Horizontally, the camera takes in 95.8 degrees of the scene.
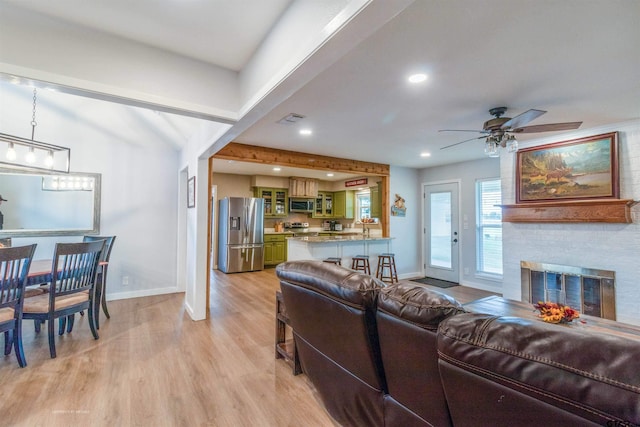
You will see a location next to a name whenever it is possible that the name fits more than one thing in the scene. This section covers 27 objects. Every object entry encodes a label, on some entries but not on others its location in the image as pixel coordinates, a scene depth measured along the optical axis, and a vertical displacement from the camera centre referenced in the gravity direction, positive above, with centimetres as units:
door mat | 555 -127
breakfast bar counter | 512 -55
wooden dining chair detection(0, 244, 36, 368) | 232 -60
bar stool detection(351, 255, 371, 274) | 534 -86
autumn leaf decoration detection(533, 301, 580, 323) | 211 -70
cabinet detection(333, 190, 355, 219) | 839 +42
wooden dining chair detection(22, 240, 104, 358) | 264 -71
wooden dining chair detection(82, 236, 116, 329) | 328 -72
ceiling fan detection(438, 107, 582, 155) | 262 +87
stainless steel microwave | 807 +37
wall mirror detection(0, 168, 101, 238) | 381 +19
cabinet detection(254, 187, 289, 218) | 762 +48
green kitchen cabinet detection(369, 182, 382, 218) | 635 +39
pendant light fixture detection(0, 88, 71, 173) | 312 +79
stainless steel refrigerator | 655 -38
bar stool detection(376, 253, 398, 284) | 555 -94
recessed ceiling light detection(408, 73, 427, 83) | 226 +112
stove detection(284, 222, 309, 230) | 813 -20
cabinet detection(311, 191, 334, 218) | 860 +39
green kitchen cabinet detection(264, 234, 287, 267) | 734 -79
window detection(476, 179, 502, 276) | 514 -17
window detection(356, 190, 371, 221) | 823 +41
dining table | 280 -56
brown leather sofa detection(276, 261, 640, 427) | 64 -43
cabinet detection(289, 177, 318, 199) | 782 +85
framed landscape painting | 346 +64
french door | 580 -27
